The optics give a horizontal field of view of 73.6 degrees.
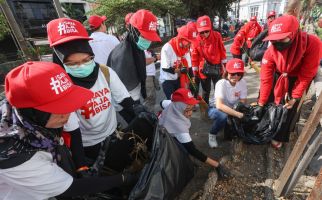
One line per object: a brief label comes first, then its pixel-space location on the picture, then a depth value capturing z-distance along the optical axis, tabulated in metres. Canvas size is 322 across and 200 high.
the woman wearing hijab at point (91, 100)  1.58
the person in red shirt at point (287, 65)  2.30
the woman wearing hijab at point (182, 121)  2.33
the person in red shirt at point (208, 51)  3.67
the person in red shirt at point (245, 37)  5.57
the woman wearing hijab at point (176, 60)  3.44
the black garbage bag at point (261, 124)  2.65
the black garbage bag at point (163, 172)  1.48
